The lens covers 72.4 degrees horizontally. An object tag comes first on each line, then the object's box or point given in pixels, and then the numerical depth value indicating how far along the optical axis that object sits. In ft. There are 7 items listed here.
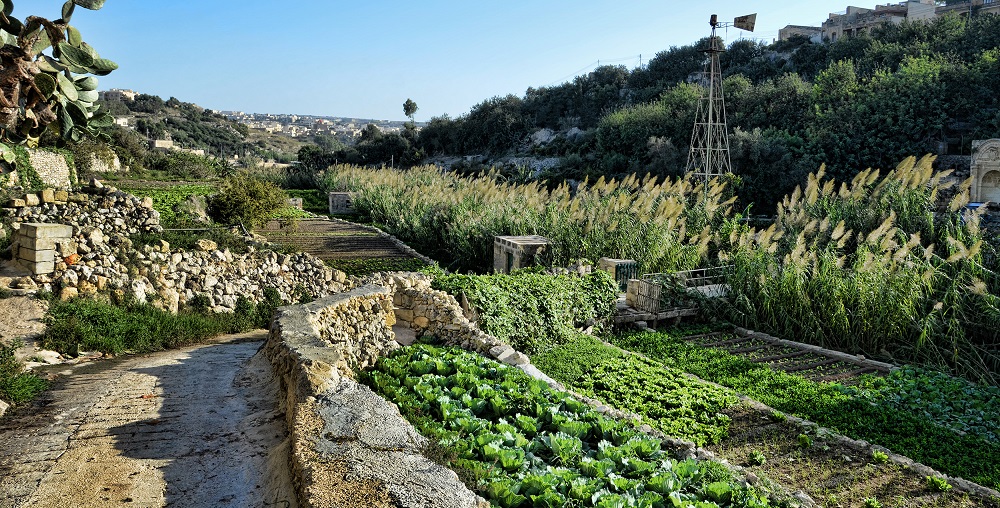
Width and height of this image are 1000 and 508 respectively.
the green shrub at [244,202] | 62.23
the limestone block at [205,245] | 43.65
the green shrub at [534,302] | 32.14
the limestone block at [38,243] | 33.53
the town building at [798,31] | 184.24
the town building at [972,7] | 153.17
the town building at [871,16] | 167.84
